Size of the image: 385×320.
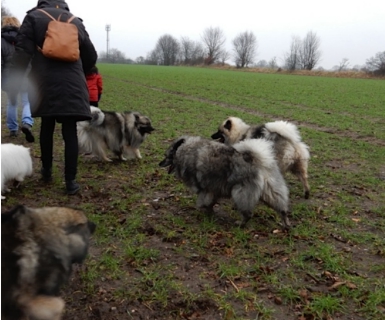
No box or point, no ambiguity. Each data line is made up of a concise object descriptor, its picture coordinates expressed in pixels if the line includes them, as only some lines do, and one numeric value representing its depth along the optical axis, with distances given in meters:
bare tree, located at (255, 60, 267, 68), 92.89
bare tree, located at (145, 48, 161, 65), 90.31
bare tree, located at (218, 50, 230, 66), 85.56
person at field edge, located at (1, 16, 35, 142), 5.70
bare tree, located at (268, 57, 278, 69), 88.25
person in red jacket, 5.42
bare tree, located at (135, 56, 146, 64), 95.09
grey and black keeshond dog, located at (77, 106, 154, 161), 5.41
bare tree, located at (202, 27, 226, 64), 87.44
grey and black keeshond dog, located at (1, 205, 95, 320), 1.71
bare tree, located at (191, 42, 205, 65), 81.72
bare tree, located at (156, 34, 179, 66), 88.06
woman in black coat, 3.55
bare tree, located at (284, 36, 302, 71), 81.06
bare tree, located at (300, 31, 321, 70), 80.69
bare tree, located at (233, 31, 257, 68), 85.32
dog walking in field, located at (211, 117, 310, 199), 4.22
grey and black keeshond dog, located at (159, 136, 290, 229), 3.45
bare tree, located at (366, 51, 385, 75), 43.38
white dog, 3.96
